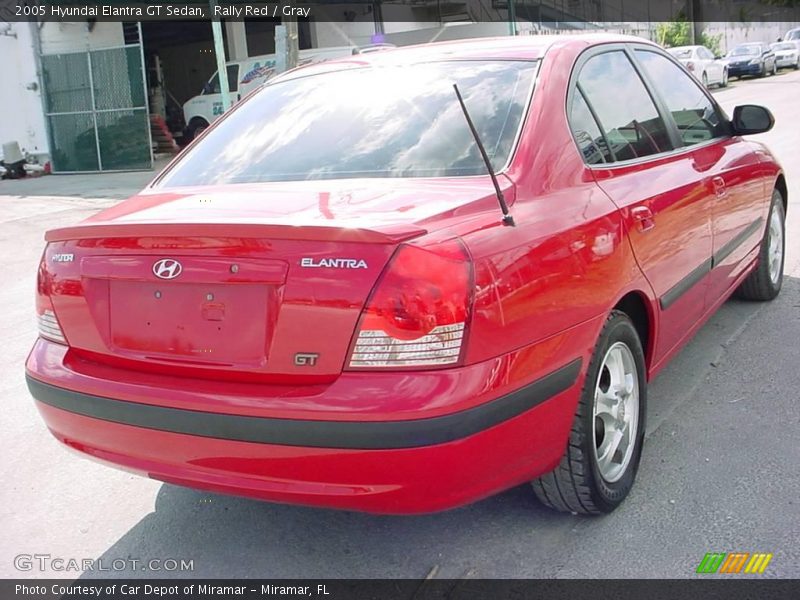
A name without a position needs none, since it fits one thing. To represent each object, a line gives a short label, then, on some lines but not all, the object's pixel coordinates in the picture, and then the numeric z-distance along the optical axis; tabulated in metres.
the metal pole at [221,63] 16.34
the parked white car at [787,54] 33.84
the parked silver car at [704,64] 25.65
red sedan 2.31
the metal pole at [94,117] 18.23
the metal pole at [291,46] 14.36
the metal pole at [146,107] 17.30
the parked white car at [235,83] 20.62
